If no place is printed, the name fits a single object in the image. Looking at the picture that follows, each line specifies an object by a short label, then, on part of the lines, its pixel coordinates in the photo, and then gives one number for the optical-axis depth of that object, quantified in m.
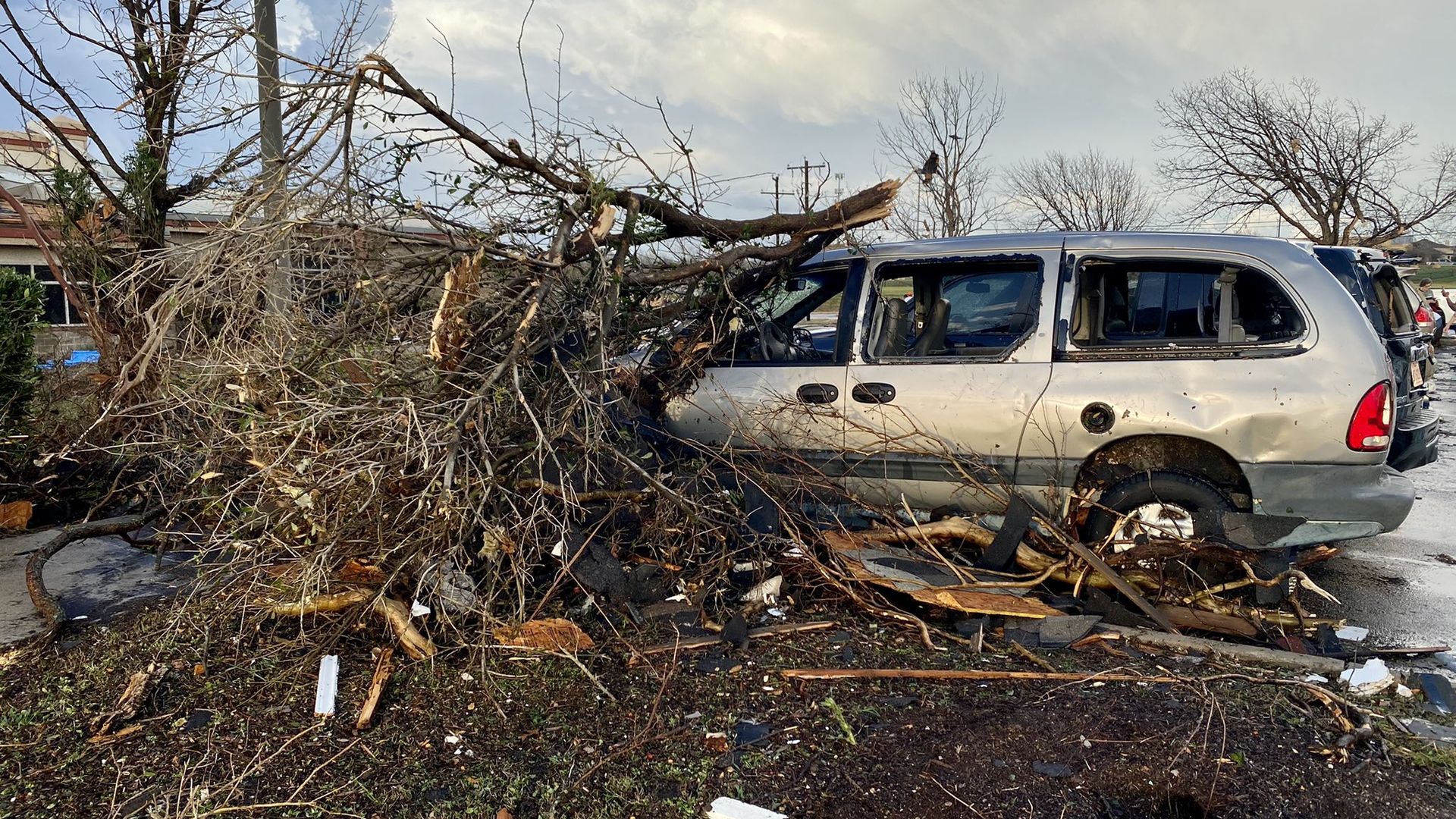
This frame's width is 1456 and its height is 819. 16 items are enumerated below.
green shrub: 6.66
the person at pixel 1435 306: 19.02
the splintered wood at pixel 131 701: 3.47
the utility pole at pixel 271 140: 4.64
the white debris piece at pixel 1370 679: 3.85
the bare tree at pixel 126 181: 6.55
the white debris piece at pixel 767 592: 4.57
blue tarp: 8.55
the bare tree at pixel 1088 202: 27.50
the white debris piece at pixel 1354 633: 4.50
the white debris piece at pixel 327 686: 3.55
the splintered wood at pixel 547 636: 4.00
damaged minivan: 4.58
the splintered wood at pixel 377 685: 3.47
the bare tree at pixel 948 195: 21.73
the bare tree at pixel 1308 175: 21.75
